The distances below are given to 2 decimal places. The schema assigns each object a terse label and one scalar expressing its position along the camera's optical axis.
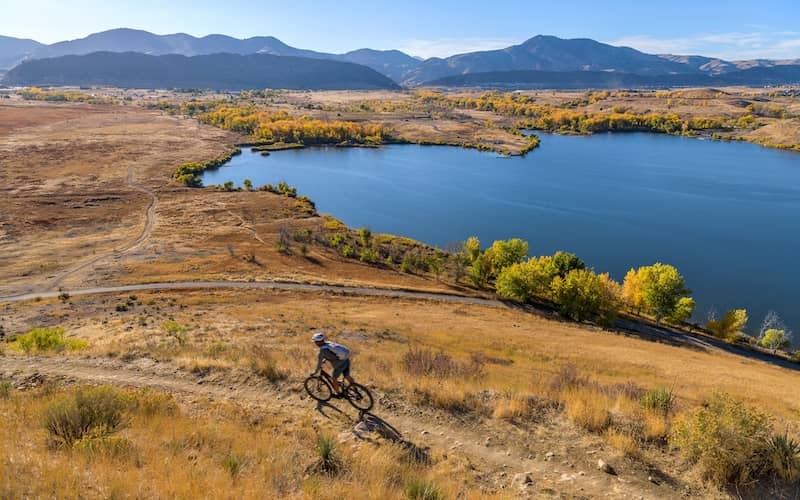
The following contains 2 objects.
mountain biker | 11.70
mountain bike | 12.13
